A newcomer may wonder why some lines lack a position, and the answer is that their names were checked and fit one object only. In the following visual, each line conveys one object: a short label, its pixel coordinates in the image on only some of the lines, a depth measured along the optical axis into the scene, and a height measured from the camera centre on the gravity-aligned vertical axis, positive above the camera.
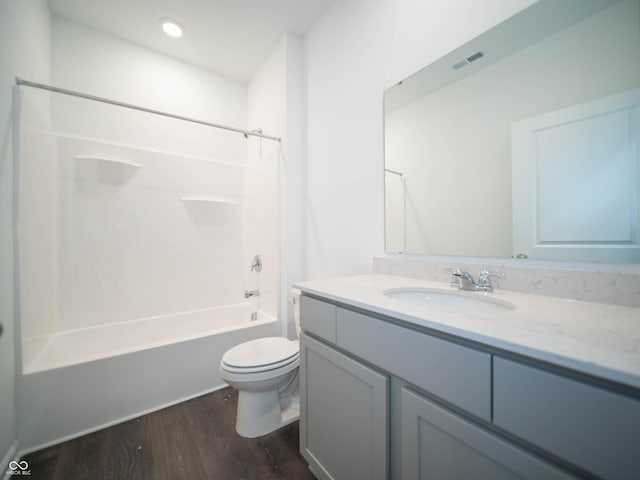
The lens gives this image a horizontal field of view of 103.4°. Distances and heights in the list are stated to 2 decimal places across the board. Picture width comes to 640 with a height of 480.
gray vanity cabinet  0.43 -0.40
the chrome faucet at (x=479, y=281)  1.01 -0.18
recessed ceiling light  1.96 +1.71
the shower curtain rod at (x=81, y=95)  1.39 +0.90
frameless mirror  0.77 +0.37
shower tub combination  1.47 -0.19
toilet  1.37 -0.77
